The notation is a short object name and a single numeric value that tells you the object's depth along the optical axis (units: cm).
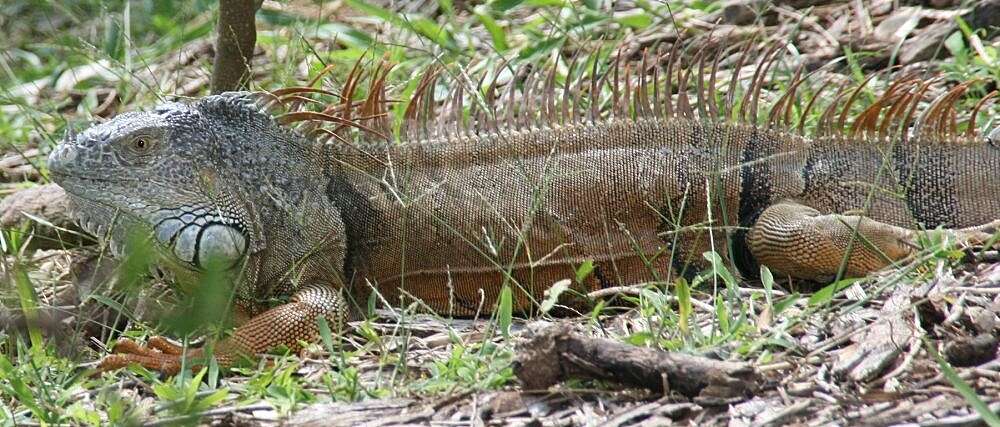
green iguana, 1175
